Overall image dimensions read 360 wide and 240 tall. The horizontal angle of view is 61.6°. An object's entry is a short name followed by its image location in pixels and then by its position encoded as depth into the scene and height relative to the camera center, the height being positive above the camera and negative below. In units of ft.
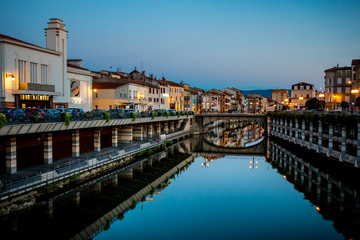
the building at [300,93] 416.67 +29.14
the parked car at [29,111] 80.37 +0.42
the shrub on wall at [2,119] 70.03 -1.69
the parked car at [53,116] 87.04 -1.03
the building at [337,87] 258.78 +23.81
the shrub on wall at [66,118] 92.31 -1.64
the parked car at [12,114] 74.90 -0.45
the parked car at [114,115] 126.09 -0.88
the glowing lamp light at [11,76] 110.42 +13.35
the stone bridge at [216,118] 253.44 -3.84
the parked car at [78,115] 99.39 -0.78
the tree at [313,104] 267.92 +9.29
